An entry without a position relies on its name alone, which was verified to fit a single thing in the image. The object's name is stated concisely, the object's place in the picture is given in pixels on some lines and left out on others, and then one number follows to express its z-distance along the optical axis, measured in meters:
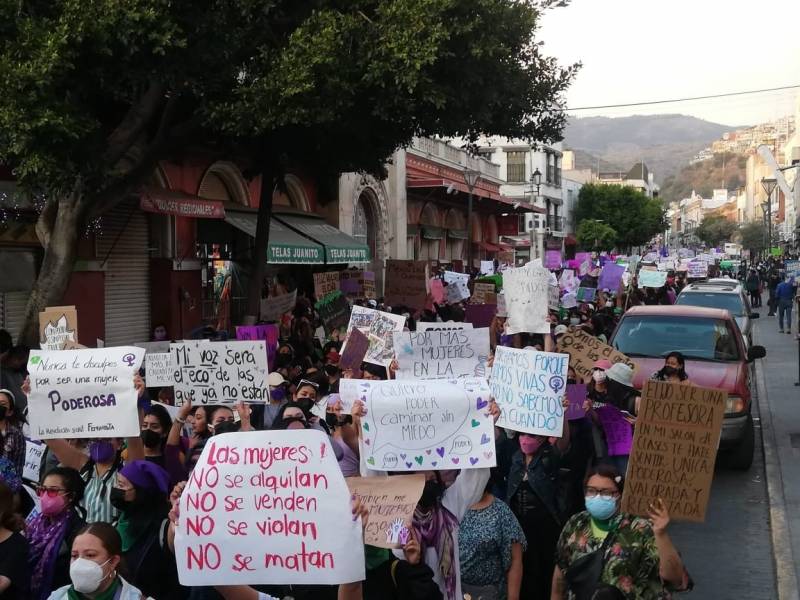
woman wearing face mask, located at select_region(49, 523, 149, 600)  3.89
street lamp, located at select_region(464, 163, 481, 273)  27.70
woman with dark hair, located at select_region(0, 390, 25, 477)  6.93
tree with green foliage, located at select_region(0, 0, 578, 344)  9.86
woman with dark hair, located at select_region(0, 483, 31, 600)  4.41
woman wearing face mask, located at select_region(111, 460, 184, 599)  4.74
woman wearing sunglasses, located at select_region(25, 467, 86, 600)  4.80
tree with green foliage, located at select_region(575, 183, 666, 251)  80.25
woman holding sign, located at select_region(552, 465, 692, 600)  4.34
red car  10.35
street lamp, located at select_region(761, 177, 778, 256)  48.80
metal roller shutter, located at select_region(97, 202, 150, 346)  16.25
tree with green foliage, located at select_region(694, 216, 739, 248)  110.79
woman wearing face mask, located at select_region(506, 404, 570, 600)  5.54
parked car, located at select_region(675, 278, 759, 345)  17.75
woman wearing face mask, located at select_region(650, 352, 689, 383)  8.65
